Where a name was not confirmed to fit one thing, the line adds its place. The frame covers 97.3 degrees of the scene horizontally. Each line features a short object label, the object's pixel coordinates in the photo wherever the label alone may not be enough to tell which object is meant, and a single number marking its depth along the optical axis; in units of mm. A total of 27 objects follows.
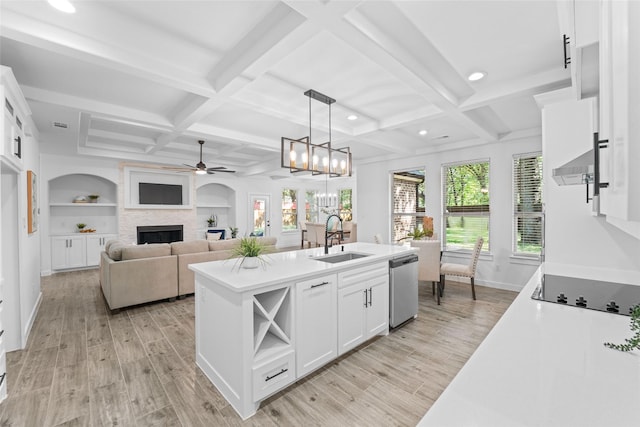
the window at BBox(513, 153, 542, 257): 4742
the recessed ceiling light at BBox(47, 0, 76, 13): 1844
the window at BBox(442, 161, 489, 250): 5363
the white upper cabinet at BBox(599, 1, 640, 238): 544
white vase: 2398
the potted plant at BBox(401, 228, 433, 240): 4801
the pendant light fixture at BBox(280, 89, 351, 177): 3078
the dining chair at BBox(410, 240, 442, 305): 4238
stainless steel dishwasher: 3199
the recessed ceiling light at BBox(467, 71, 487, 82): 2838
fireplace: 7348
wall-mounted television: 7457
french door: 9789
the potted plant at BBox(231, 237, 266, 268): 2400
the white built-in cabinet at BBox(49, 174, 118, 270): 6391
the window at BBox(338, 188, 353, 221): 11418
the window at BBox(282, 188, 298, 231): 10852
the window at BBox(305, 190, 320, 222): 11586
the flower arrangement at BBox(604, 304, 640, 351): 865
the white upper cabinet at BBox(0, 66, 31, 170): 2329
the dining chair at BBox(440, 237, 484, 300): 4273
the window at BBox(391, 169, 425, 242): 6395
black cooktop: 1412
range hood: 1196
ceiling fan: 5587
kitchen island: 1936
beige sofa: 3844
